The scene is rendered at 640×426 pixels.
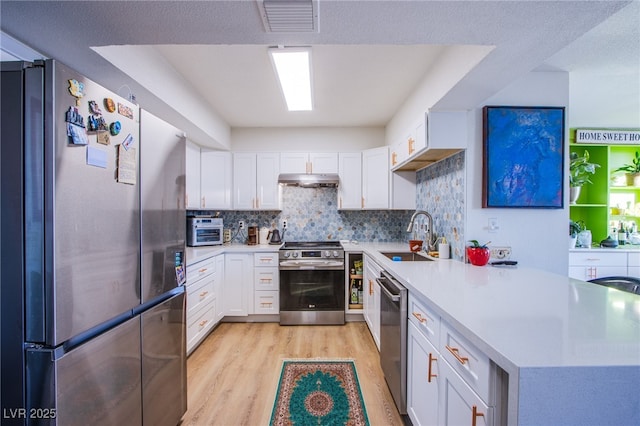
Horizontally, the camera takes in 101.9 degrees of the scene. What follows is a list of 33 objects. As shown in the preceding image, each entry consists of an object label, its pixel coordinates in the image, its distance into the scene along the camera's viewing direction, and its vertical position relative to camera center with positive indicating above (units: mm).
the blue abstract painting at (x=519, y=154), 1980 +438
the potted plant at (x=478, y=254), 1880 -316
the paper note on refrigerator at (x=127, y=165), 1100 +197
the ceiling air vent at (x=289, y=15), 996 +797
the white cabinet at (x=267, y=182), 3398 +376
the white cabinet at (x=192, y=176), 2961 +410
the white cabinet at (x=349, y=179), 3381 +415
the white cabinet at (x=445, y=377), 854 -675
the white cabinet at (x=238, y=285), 3090 -887
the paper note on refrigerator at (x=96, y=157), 967 +204
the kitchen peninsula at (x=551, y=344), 690 -406
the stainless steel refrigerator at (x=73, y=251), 850 -151
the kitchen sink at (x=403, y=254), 2620 -453
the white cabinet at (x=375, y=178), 3188 +411
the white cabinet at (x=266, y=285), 3102 -890
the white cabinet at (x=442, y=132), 1973 +609
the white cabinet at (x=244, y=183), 3410 +362
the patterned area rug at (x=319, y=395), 1660 -1327
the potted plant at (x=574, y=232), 2993 -243
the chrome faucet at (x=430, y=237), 2518 -259
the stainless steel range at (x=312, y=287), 3043 -899
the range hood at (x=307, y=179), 3207 +393
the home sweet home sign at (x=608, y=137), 3375 +970
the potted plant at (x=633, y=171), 3373 +528
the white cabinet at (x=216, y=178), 3273 +414
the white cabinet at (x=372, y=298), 2375 -883
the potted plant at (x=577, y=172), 2820 +446
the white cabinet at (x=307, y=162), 3385 +634
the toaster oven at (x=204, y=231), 3125 -256
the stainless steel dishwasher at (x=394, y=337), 1573 -835
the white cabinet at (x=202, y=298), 2299 -869
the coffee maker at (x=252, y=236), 3498 -344
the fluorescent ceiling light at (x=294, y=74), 1774 +1099
